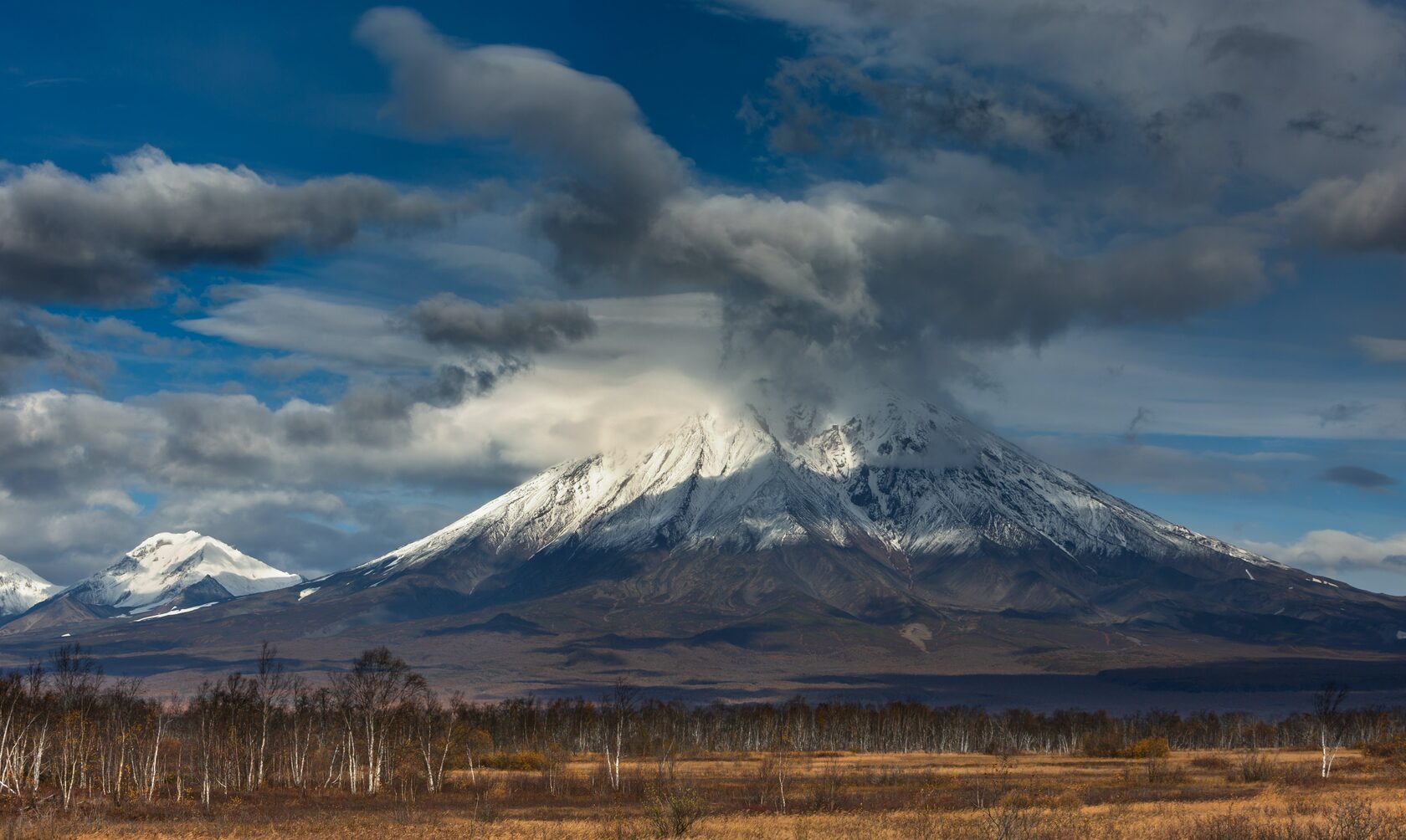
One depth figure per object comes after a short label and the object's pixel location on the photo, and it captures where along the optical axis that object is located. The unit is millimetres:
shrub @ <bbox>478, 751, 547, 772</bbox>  154000
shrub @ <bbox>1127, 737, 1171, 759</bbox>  155500
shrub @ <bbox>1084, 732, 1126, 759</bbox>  183125
